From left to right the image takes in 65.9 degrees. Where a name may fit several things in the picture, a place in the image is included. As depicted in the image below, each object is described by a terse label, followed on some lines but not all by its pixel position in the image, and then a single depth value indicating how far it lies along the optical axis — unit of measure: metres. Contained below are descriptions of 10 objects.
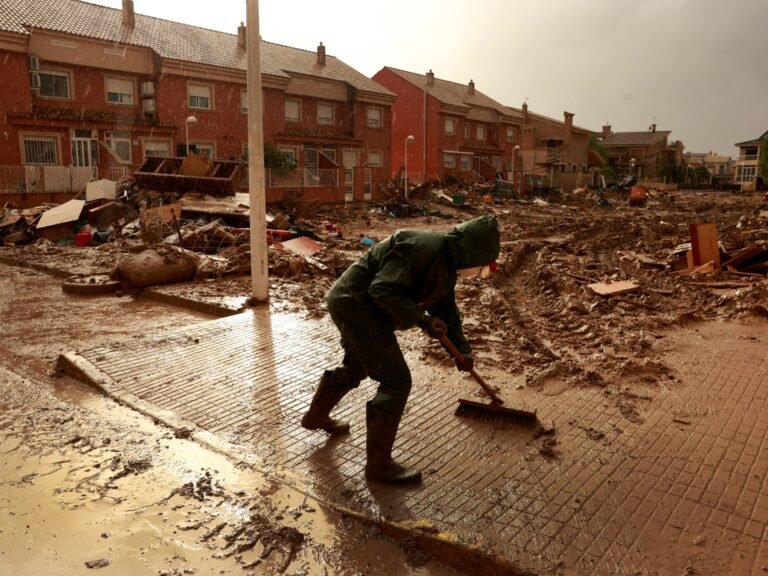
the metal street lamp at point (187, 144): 26.49
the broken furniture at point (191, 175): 16.94
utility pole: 7.14
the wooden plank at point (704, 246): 10.07
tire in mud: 9.74
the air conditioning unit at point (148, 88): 26.57
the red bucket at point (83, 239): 15.53
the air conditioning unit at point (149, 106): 26.72
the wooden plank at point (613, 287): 8.44
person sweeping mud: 3.35
